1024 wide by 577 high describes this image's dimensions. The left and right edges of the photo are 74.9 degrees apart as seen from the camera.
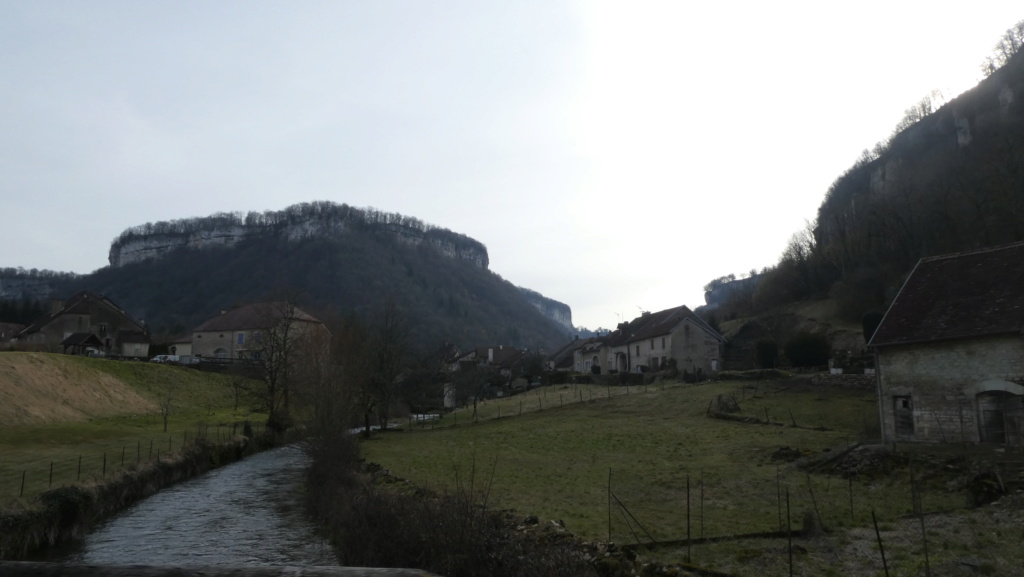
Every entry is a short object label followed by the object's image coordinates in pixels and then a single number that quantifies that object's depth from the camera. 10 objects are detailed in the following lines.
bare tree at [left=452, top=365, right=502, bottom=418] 58.66
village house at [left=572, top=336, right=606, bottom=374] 77.62
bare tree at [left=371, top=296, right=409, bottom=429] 46.22
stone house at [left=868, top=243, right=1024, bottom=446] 22.12
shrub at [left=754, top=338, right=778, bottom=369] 51.78
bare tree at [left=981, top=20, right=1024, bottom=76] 94.25
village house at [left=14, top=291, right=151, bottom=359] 71.19
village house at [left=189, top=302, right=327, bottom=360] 77.19
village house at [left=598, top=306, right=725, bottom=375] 60.44
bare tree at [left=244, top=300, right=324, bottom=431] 45.75
